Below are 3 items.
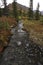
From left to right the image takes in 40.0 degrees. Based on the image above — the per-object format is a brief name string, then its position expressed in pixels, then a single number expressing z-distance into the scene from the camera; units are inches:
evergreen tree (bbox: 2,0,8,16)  645.6
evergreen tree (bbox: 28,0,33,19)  642.3
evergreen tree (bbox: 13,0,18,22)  607.2
